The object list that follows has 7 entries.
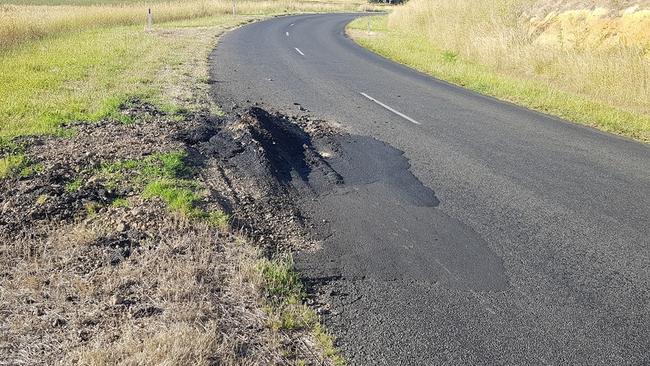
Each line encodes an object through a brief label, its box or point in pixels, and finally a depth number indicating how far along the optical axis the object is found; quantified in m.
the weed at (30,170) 5.67
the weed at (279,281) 3.88
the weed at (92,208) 4.84
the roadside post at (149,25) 23.80
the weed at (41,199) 4.92
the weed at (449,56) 18.39
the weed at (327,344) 3.27
